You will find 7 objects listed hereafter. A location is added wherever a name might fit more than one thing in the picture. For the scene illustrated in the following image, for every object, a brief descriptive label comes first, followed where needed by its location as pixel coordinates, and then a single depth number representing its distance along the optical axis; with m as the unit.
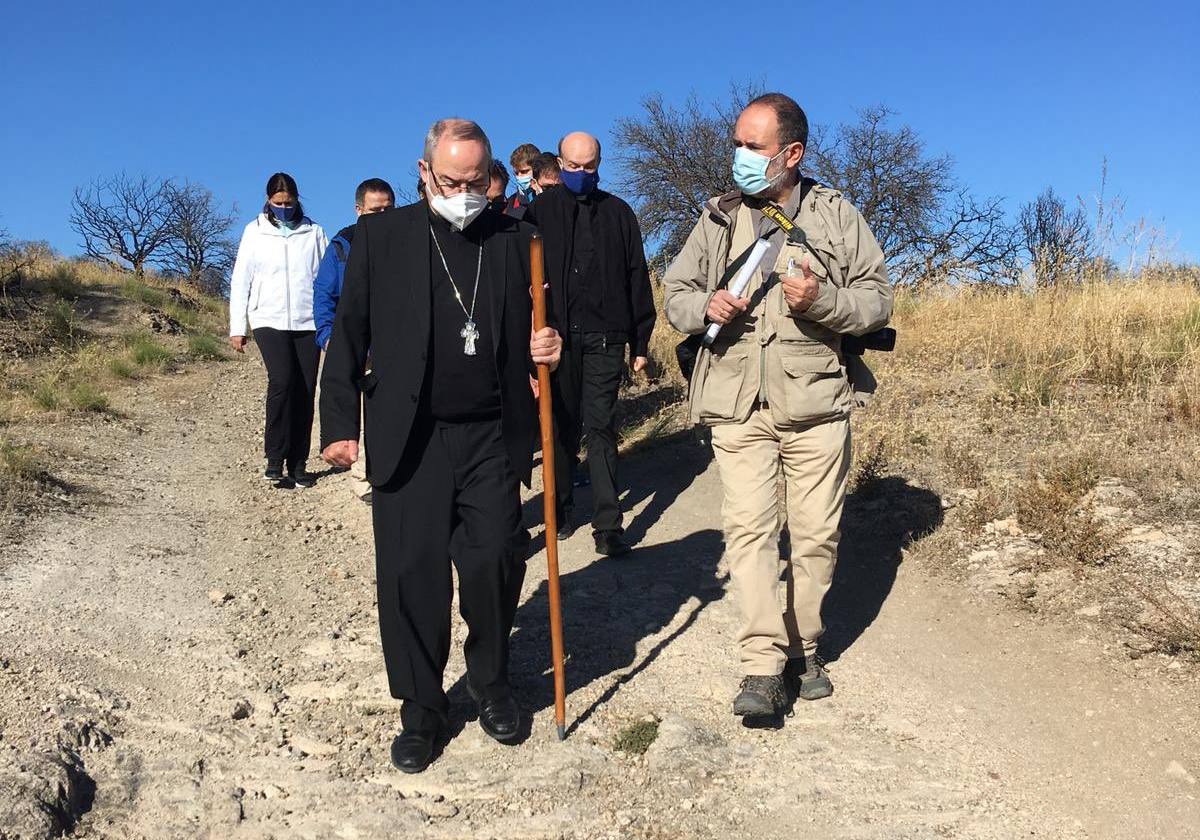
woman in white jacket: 7.52
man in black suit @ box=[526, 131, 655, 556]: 6.29
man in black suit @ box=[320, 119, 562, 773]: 3.64
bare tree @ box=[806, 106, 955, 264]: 22.88
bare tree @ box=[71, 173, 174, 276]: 34.47
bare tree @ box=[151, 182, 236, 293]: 35.91
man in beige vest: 3.90
